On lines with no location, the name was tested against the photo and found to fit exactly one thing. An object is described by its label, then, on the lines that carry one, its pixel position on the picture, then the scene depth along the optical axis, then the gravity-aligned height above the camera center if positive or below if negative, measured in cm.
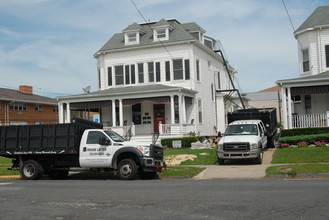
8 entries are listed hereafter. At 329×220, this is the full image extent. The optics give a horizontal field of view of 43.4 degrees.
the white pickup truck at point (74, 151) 1500 -59
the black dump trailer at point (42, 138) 1559 -8
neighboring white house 2605 +302
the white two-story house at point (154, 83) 3119 +413
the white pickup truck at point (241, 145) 1802 -64
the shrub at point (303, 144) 2209 -80
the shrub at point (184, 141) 2703 -55
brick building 4697 +355
